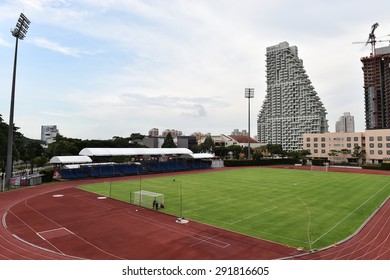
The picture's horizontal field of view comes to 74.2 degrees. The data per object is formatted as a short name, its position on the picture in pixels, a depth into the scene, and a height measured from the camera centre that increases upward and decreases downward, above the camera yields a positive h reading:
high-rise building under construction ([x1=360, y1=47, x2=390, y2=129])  180.70 +45.24
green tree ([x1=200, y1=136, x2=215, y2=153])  139.38 +2.21
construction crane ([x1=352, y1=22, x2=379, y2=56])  170.52 +78.23
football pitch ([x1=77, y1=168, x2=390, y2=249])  21.59 -6.46
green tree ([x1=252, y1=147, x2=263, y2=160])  102.93 -1.92
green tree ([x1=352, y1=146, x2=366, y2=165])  99.86 -0.93
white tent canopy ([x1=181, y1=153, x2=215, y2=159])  78.50 -1.83
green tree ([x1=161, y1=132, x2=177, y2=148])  127.88 +3.46
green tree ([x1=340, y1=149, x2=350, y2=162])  104.03 -0.37
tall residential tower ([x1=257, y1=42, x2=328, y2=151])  174.75 +30.74
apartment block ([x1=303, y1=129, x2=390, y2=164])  96.06 +2.48
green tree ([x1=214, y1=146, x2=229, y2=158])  135.12 -0.48
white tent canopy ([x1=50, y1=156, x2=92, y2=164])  54.12 -2.12
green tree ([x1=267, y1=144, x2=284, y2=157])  131.73 +0.69
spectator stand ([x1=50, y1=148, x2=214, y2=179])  57.03 -3.82
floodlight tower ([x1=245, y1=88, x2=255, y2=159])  101.44 +22.89
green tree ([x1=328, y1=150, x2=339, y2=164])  105.81 -1.02
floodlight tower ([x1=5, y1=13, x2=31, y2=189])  43.70 +12.42
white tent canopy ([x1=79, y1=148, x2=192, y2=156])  58.78 -0.30
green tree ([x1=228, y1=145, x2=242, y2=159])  133.00 +0.10
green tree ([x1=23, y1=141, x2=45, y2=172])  92.91 -0.23
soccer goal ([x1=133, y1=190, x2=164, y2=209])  30.26 -6.26
